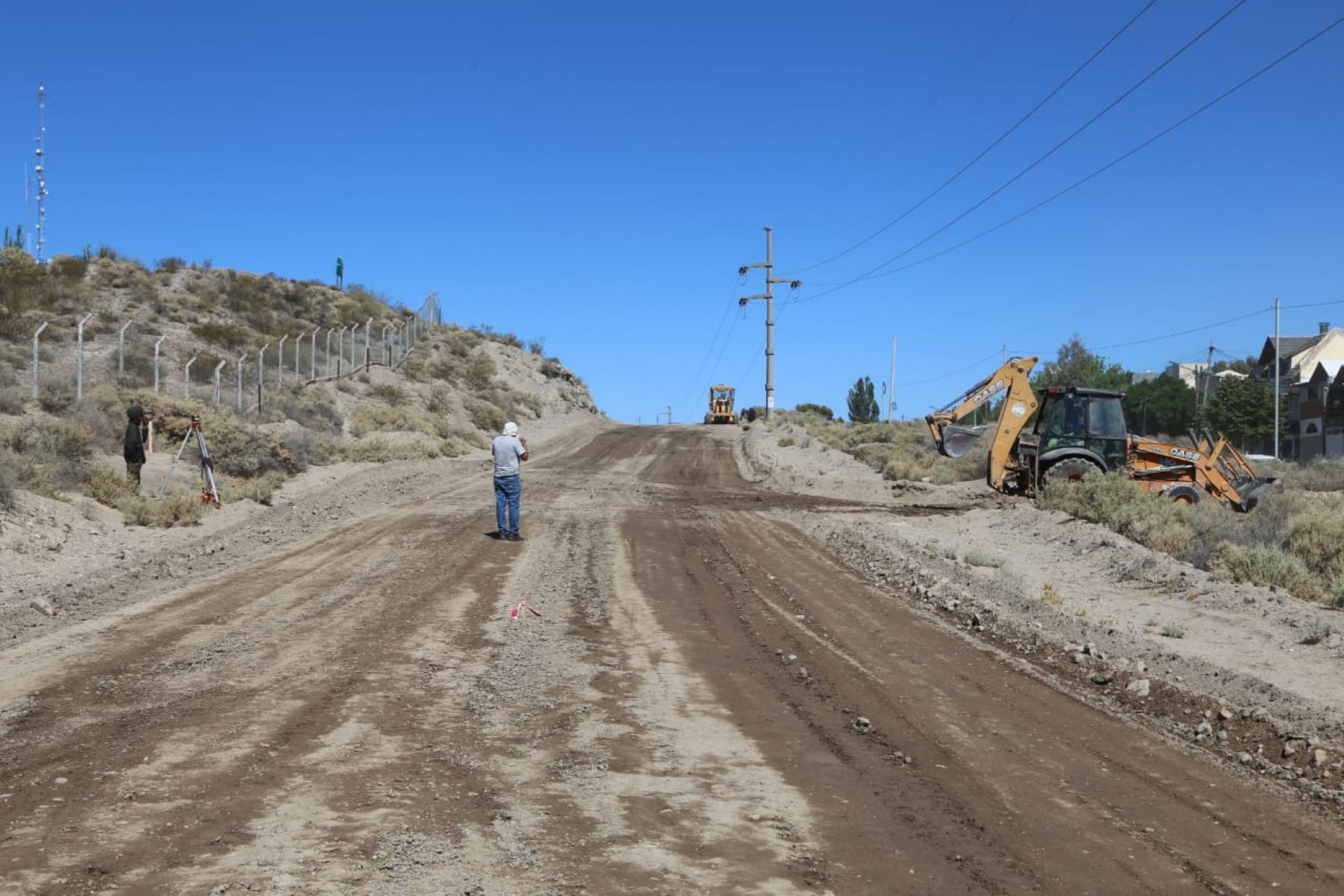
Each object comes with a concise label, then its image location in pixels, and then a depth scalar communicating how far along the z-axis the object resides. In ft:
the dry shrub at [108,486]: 57.98
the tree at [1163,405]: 296.92
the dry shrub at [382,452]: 97.55
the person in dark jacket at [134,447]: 62.23
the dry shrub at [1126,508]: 57.41
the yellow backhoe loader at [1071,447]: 75.51
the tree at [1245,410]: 249.14
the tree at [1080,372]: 288.10
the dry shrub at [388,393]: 141.08
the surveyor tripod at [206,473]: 63.77
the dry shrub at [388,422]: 115.96
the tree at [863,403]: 389.80
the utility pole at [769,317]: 184.96
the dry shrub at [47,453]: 54.08
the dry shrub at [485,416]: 155.43
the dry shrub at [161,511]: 56.03
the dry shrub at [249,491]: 67.26
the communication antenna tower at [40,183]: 165.94
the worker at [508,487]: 55.31
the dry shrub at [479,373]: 185.16
